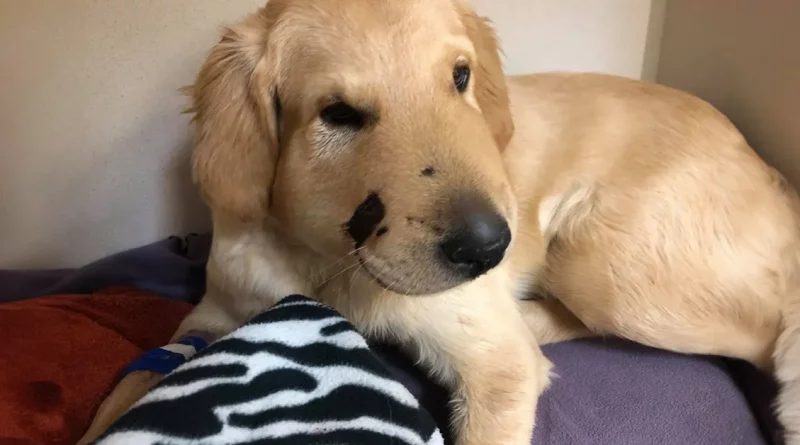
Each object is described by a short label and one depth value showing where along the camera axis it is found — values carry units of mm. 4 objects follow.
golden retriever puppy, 297
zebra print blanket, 282
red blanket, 361
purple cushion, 384
